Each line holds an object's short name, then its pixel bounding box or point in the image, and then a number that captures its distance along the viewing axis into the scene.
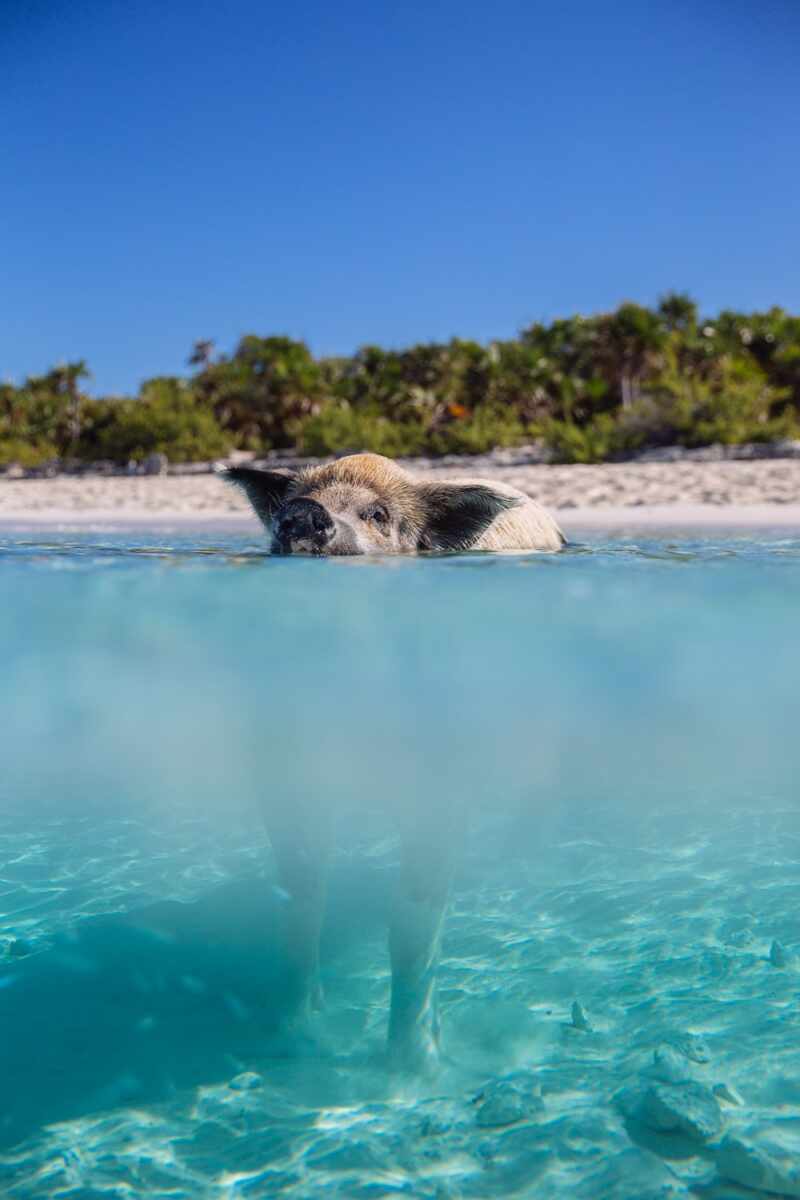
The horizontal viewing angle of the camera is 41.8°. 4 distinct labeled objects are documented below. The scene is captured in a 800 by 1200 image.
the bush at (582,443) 23.36
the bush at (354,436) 30.59
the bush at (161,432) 36.53
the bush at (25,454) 40.03
